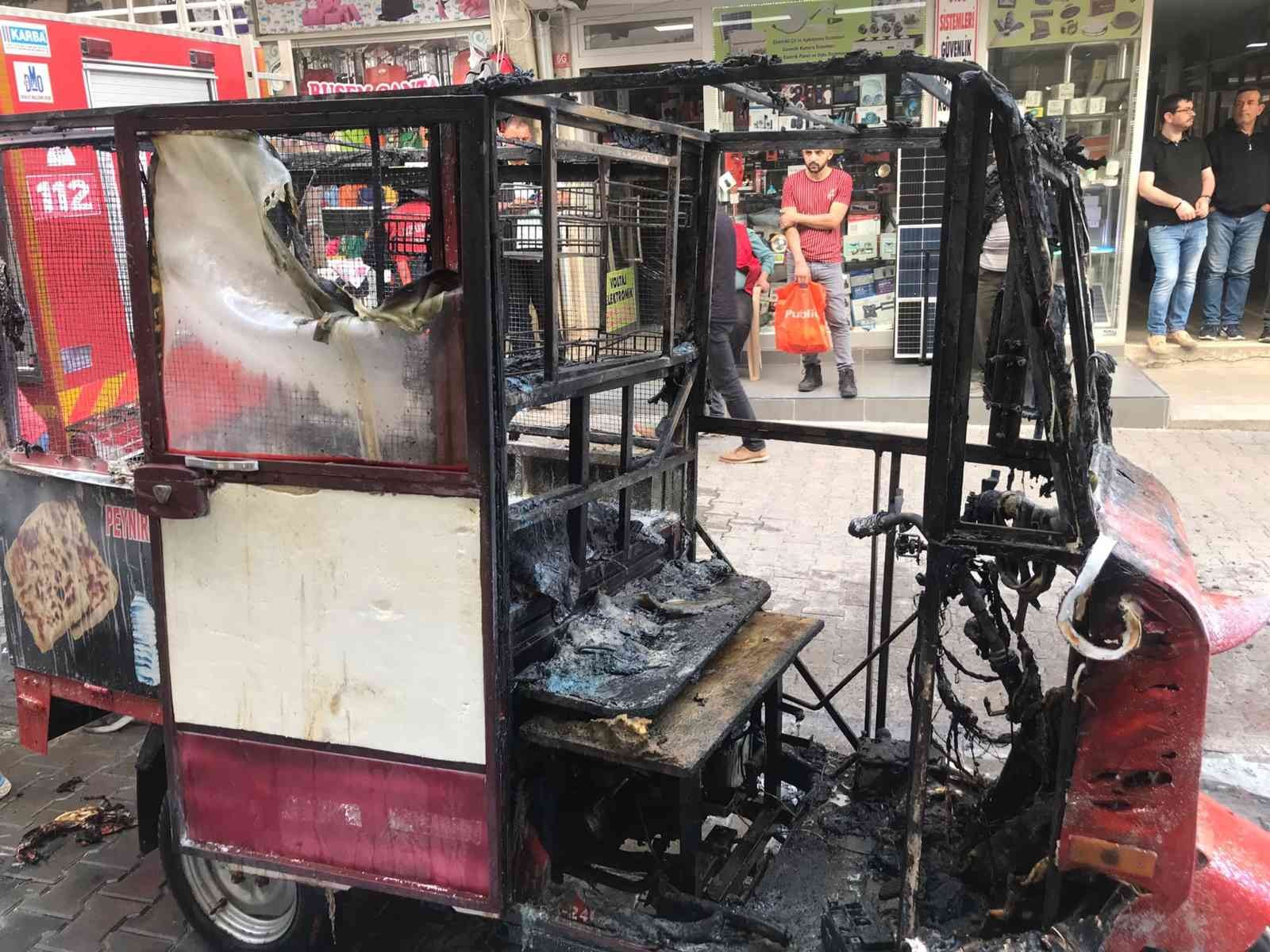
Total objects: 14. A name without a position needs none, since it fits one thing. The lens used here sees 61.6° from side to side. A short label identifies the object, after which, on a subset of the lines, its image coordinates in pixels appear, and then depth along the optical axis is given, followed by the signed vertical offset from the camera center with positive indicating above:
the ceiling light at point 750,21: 10.33 +1.98
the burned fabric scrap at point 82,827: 3.88 -2.18
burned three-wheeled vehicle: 2.33 -0.86
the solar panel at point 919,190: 10.22 +0.35
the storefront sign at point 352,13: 10.14 +2.08
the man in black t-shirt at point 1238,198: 10.15 +0.27
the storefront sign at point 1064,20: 9.90 +1.89
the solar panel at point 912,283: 10.30 -0.53
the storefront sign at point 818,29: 10.14 +1.89
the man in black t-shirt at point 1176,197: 9.99 +0.28
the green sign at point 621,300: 3.61 -0.24
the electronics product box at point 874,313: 10.94 -0.85
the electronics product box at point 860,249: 10.66 -0.20
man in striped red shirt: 9.12 -0.03
